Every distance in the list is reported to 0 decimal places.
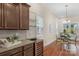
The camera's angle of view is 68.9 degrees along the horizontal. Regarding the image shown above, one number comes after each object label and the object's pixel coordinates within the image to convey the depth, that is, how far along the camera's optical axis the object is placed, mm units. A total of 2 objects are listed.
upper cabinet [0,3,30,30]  1128
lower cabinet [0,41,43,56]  994
